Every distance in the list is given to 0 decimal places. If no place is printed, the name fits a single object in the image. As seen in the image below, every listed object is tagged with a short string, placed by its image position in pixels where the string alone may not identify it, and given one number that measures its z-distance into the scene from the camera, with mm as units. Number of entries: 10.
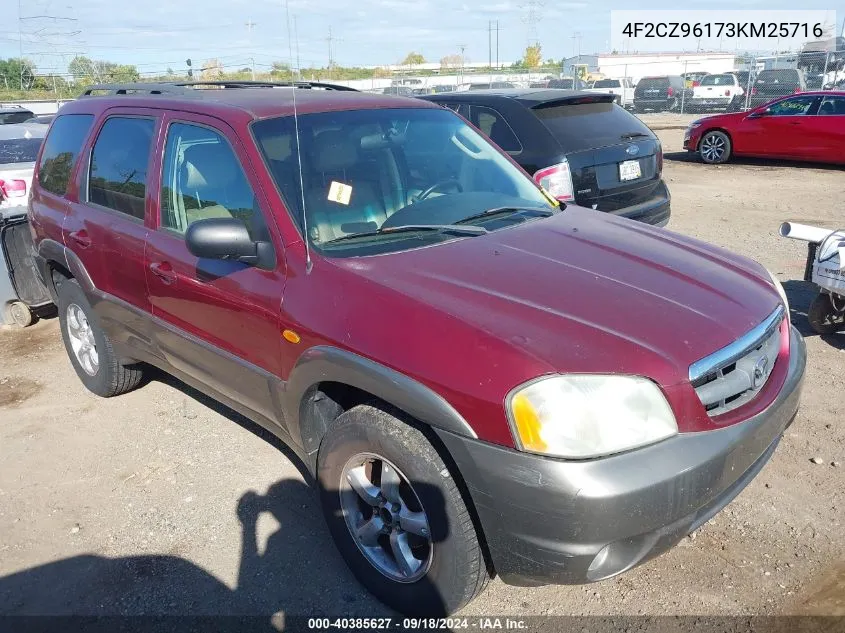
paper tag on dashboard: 3025
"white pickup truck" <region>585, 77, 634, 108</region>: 30328
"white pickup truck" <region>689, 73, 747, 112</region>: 25656
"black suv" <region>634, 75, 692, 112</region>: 27219
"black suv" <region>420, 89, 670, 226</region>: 5988
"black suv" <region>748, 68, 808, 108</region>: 23031
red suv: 2156
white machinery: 4535
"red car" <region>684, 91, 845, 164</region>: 12680
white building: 35625
